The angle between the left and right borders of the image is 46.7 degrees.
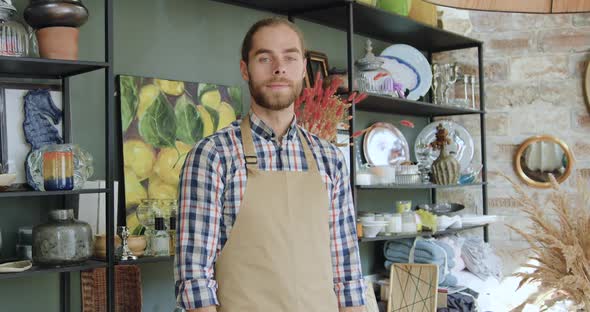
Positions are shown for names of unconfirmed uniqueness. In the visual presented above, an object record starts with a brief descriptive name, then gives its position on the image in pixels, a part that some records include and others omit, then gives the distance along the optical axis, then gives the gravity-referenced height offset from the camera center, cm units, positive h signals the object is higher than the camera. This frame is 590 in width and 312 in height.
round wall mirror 412 +0
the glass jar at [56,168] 210 +1
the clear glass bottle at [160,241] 241 -26
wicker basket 228 -41
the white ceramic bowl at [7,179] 205 -2
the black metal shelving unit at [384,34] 317 +74
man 161 -10
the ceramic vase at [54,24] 213 +46
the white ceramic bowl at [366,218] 331 -26
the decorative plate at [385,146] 378 +10
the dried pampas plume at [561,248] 151 -20
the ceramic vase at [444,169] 390 -4
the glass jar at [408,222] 355 -31
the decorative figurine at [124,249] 232 -28
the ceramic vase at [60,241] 210 -22
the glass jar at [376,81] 334 +41
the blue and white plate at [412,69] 389 +54
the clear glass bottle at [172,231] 245 -23
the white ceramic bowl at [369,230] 329 -32
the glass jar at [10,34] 207 +42
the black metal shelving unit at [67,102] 207 +23
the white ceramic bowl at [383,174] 344 -5
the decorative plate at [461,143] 431 +12
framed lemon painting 256 +15
